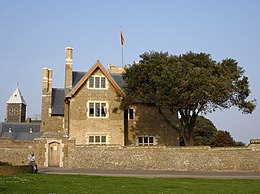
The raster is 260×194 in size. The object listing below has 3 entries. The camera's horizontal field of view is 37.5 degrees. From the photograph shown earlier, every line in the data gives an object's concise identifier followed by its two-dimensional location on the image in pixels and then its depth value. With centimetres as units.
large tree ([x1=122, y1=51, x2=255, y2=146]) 3219
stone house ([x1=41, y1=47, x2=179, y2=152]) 3847
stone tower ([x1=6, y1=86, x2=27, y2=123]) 10506
